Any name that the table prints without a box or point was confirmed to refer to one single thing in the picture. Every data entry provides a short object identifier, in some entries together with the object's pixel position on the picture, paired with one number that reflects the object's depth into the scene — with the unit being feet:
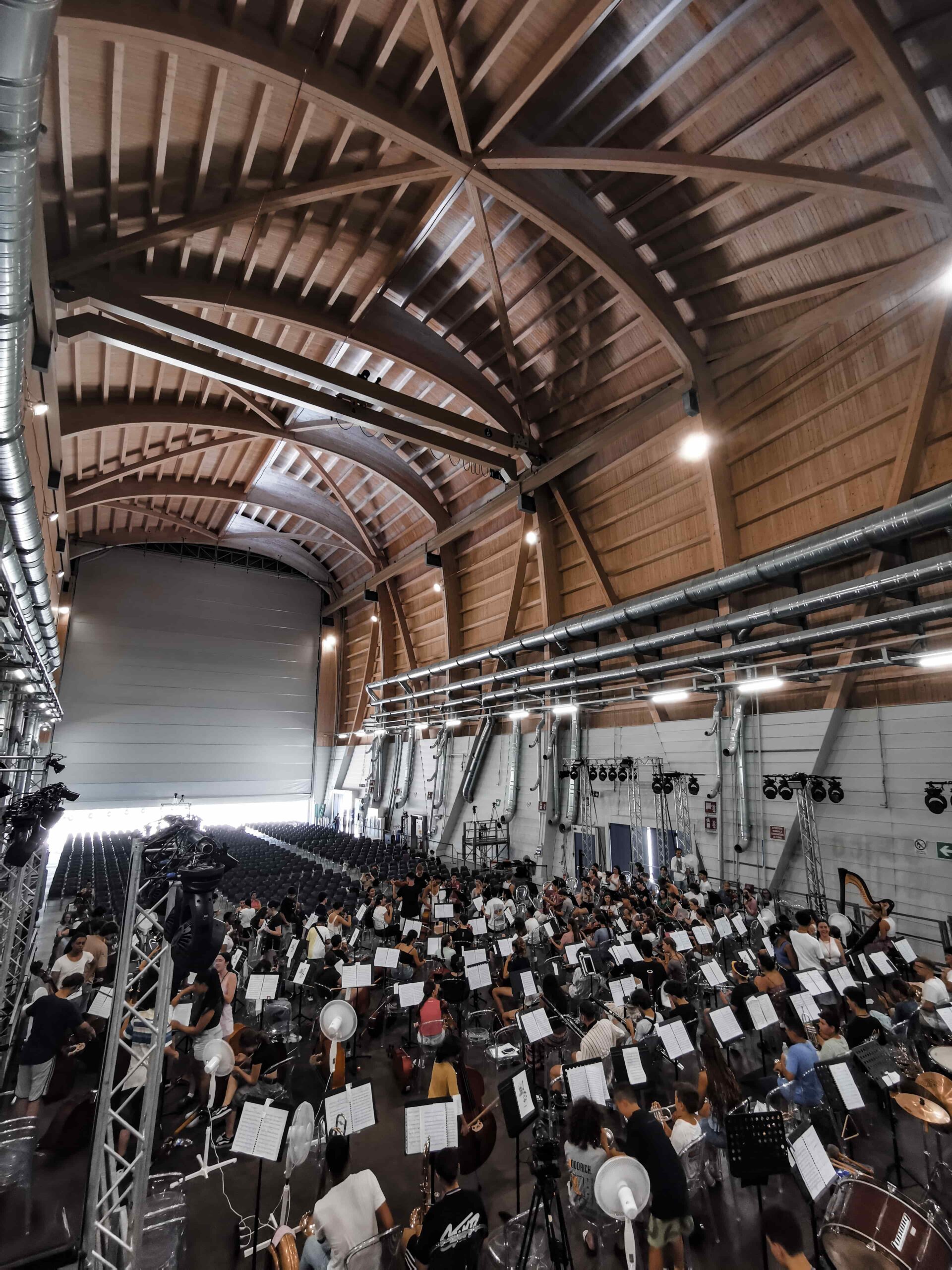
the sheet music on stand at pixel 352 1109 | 15.15
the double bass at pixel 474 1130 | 18.13
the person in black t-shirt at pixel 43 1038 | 21.79
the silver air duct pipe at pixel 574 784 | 62.59
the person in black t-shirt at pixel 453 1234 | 10.98
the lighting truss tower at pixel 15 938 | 27.27
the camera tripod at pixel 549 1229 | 13.21
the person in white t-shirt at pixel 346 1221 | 12.70
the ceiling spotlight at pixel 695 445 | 41.27
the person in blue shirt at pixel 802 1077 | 19.01
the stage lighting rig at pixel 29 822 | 31.60
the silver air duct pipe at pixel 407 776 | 96.43
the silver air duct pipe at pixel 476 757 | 78.74
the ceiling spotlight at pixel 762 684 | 40.19
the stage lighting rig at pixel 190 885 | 18.86
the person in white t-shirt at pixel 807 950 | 28.50
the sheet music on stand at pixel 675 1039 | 19.01
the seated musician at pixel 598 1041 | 21.95
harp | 38.96
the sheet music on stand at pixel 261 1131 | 14.34
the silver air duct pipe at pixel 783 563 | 34.09
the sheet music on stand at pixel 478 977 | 26.86
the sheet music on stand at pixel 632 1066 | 17.93
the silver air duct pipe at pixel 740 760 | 46.68
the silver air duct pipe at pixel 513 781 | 70.85
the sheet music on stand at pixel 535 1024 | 20.24
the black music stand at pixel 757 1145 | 13.67
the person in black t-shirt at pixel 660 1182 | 13.32
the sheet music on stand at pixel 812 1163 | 12.73
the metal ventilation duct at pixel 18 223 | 8.55
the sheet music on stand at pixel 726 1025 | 20.43
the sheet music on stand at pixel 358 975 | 25.25
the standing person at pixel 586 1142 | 14.84
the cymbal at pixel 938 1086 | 17.62
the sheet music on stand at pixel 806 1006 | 21.63
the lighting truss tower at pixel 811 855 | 40.83
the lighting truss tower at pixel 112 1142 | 12.96
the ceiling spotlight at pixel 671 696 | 52.44
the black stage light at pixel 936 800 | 36.29
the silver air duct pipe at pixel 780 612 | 34.65
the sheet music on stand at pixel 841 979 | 24.79
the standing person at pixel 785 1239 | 12.14
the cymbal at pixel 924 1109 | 16.48
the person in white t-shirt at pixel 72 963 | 28.25
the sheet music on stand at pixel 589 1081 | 16.88
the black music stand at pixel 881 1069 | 18.51
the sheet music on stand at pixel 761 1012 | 21.27
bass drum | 11.10
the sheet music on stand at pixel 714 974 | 25.91
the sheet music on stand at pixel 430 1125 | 14.58
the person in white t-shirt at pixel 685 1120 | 16.56
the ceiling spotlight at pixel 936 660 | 33.76
